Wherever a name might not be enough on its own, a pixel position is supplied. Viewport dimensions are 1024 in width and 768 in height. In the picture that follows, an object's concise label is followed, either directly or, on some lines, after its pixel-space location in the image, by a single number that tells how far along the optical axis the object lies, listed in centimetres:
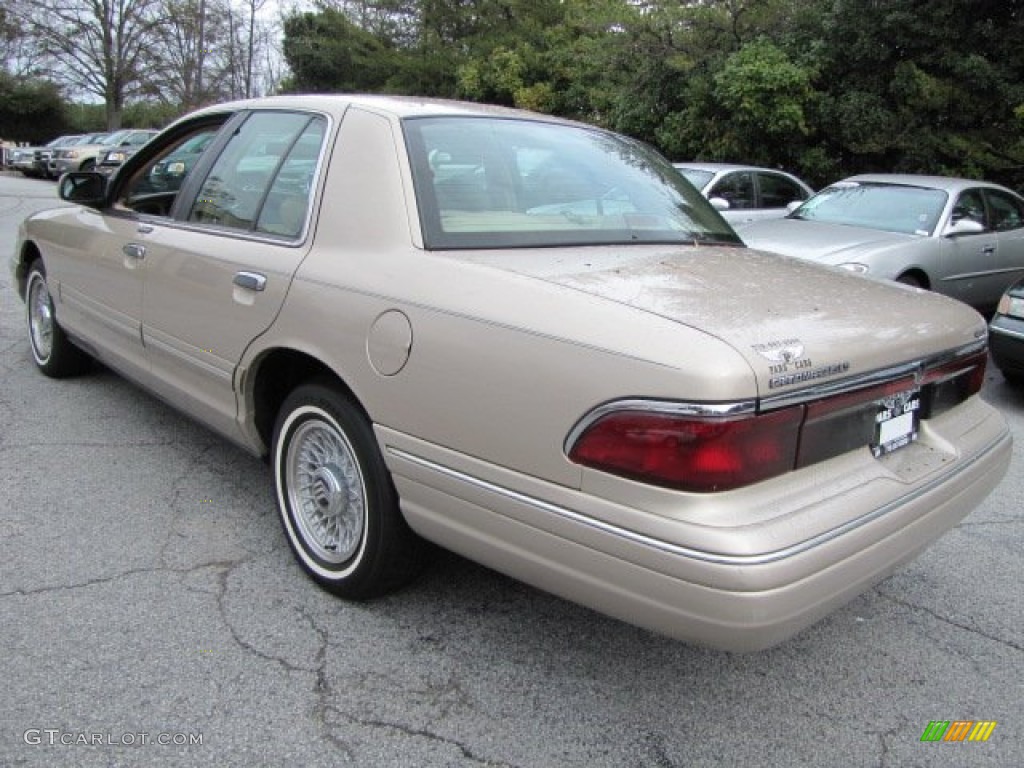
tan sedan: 198
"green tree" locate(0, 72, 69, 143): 3969
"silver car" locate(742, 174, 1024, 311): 679
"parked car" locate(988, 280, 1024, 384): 585
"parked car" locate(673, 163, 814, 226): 934
